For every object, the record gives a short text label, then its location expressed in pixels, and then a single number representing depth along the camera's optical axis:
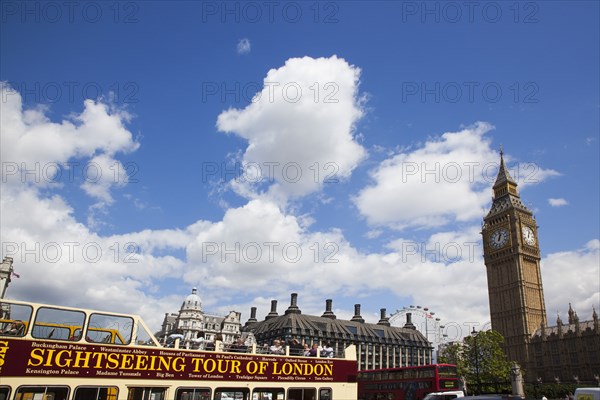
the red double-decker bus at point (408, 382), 31.03
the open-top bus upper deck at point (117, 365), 11.43
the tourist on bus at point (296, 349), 16.44
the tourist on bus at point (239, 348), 15.28
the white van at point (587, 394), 17.82
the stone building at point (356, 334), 99.88
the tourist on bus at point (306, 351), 16.47
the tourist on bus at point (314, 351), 16.68
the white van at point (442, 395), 27.59
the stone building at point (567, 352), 77.12
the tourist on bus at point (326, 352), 17.09
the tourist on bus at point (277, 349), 16.11
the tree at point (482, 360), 56.69
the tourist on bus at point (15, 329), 11.55
